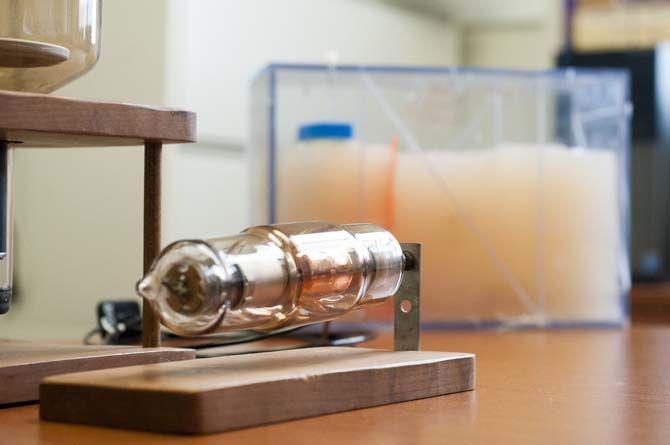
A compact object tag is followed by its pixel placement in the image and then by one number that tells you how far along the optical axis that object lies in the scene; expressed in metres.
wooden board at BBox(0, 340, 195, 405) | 1.09
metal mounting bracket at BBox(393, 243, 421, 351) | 1.18
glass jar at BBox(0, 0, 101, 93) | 1.18
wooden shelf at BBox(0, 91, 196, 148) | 1.11
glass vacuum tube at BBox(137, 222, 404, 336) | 1.01
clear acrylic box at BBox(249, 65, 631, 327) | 1.80
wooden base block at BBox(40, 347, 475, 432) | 0.97
